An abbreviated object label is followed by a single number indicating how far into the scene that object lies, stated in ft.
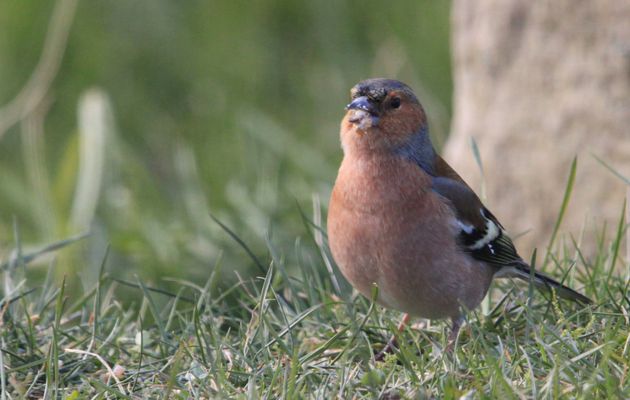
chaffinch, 25.96
